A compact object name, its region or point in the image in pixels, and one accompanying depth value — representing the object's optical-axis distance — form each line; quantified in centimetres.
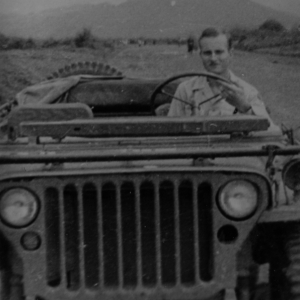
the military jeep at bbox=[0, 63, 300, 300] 288
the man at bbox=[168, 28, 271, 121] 411
